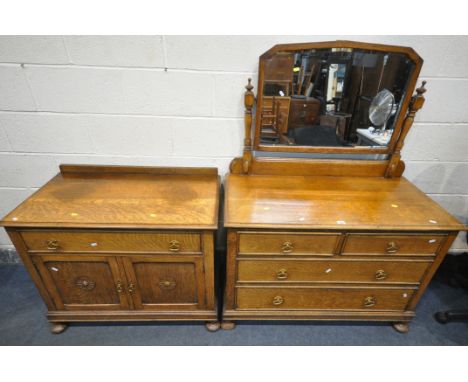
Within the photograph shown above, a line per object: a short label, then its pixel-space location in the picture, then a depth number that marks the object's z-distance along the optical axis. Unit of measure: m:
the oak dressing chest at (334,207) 1.29
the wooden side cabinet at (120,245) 1.27
